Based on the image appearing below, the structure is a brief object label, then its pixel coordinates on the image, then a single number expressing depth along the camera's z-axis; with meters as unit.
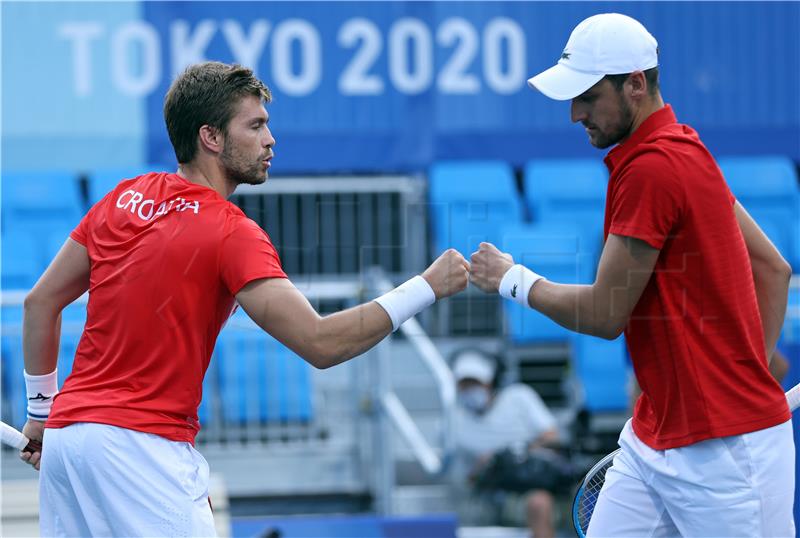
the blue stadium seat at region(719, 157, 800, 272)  19.72
